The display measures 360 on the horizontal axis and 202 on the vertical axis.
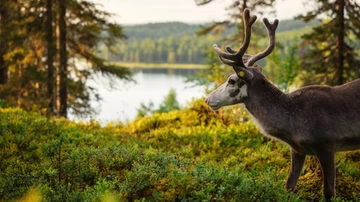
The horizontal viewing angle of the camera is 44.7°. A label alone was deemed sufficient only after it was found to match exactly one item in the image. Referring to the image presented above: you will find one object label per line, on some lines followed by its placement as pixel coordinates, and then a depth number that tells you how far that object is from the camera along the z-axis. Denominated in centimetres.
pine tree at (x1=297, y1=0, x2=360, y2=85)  1872
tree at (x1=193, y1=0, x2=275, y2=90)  2128
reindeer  615
